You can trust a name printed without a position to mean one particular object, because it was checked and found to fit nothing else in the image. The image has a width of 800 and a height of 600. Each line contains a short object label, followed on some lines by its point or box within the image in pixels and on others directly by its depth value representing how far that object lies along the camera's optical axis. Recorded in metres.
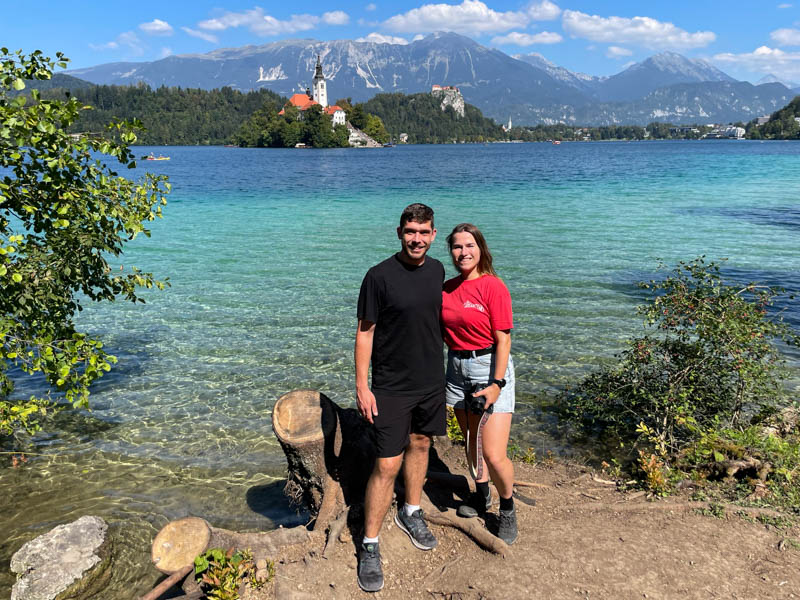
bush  7.19
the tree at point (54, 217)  5.49
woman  4.87
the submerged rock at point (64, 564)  5.65
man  4.56
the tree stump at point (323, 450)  5.45
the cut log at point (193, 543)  4.89
